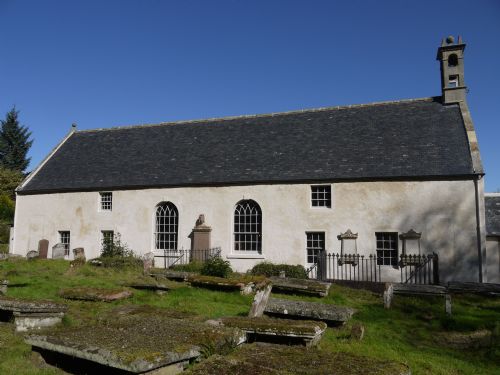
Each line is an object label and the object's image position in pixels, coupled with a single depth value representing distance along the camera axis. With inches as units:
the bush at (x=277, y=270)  749.3
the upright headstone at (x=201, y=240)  855.7
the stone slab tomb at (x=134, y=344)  195.0
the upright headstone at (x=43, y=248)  1018.1
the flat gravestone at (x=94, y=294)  440.5
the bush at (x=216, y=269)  684.1
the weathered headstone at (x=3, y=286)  458.7
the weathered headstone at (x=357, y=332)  334.3
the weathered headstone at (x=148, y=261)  735.4
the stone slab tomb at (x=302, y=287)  516.7
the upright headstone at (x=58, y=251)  962.7
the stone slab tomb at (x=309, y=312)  355.3
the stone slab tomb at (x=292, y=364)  169.2
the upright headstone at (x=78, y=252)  923.4
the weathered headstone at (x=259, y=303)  348.8
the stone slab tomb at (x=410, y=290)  476.9
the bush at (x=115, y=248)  912.3
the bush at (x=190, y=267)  768.3
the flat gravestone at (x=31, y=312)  324.8
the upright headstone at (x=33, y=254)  943.5
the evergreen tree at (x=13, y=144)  2337.6
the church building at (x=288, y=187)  742.5
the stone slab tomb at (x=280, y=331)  261.9
